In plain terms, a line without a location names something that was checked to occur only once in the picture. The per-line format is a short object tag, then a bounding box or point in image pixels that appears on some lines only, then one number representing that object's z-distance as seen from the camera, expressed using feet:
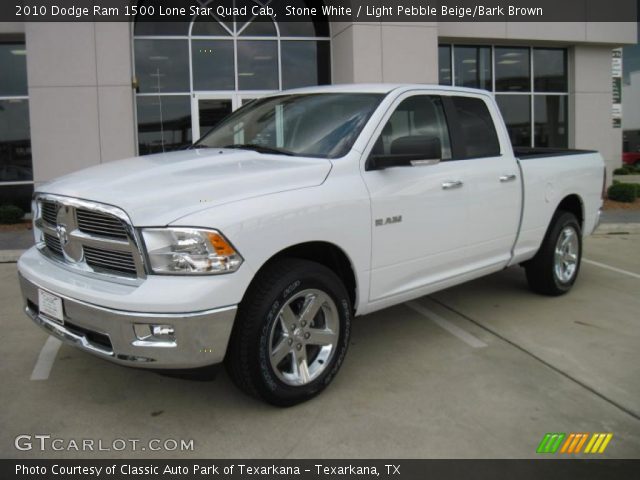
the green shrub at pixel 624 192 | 45.34
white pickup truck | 10.36
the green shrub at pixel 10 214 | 38.09
